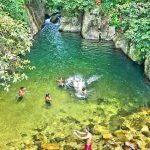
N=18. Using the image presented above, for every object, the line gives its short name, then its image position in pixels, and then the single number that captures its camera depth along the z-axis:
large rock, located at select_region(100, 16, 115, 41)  23.17
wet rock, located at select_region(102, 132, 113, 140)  11.61
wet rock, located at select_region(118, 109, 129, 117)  13.46
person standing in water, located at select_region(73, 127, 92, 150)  10.75
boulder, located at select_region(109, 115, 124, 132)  12.44
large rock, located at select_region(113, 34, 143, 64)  18.71
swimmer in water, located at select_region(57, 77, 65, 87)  15.62
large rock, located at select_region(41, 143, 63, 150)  11.03
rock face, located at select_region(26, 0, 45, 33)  23.94
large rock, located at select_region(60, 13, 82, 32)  24.74
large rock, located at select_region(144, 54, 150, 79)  16.92
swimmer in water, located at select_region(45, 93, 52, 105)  13.92
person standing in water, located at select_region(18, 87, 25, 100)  14.21
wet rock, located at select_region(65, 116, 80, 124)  12.79
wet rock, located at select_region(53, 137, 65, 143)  11.57
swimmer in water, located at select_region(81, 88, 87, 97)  14.92
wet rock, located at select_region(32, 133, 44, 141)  11.62
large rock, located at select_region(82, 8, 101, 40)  23.36
